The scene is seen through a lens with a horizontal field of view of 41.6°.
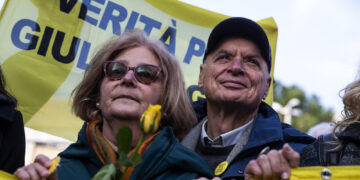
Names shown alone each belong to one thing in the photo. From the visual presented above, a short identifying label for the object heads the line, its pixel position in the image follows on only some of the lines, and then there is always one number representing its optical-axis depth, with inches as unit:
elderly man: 99.1
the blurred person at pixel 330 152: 64.6
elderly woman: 83.2
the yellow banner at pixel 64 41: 143.4
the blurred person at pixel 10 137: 96.3
